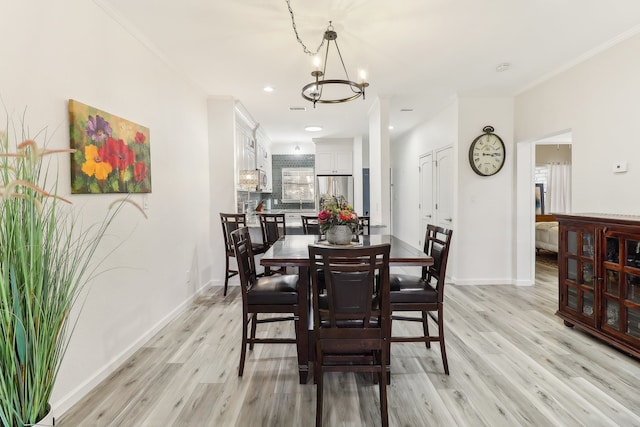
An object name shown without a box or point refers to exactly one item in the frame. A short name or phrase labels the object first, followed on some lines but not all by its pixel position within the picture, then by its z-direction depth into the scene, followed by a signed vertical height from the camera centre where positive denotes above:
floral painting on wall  2.02 +0.38
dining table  2.11 -0.40
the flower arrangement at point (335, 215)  2.49 -0.10
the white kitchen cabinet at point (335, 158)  7.40 +1.01
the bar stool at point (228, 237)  4.04 -0.43
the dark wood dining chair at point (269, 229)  4.24 -0.35
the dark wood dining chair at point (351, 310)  1.73 -0.60
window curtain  7.73 +0.31
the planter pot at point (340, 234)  2.54 -0.25
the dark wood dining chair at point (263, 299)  2.28 -0.68
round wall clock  4.45 +0.68
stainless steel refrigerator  7.39 +0.42
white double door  4.99 +0.22
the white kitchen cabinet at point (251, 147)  4.90 +1.03
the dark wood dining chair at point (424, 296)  2.26 -0.67
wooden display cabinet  2.47 -0.66
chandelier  2.44 +1.31
